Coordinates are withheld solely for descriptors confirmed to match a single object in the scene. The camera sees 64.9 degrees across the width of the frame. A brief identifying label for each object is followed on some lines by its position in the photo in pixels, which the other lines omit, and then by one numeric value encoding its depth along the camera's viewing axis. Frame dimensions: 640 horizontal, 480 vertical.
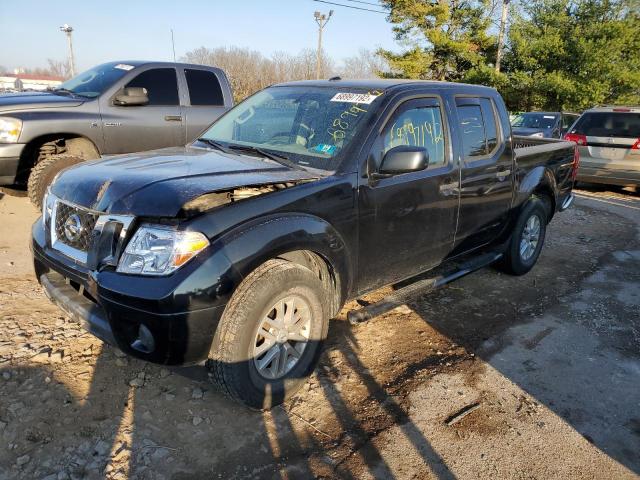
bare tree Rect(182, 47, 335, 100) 34.91
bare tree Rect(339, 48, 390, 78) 50.09
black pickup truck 2.44
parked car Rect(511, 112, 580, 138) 12.99
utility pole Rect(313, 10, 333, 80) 32.98
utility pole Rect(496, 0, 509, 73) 24.59
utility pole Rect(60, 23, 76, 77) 40.56
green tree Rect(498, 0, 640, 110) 22.86
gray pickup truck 5.64
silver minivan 9.59
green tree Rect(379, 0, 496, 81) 26.61
